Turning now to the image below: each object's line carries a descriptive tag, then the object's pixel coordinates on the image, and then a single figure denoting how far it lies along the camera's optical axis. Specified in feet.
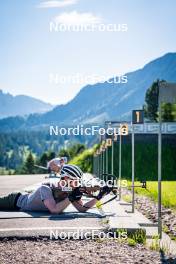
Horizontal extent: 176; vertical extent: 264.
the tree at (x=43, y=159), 524.61
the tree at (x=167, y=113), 264.19
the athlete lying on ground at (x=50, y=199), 34.76
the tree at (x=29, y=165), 524.57
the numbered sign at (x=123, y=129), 46.23
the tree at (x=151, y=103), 359.91
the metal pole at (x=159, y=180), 30.81
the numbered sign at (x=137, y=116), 39.29
